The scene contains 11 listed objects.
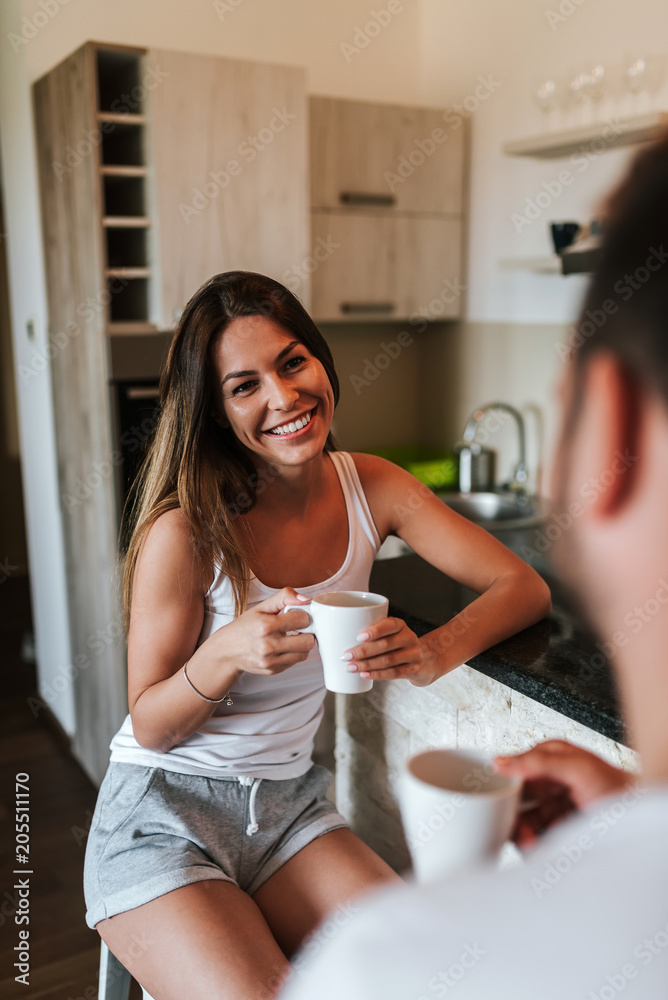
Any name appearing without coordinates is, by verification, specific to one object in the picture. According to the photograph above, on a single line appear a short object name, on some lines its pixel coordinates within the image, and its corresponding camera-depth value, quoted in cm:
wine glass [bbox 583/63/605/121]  252
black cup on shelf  255
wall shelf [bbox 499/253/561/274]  277
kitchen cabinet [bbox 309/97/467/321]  297
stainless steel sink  294
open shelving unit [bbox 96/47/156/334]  242
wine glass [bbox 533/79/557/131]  269
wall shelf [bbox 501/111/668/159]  236
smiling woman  115
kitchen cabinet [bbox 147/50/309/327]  245
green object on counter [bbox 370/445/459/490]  319
